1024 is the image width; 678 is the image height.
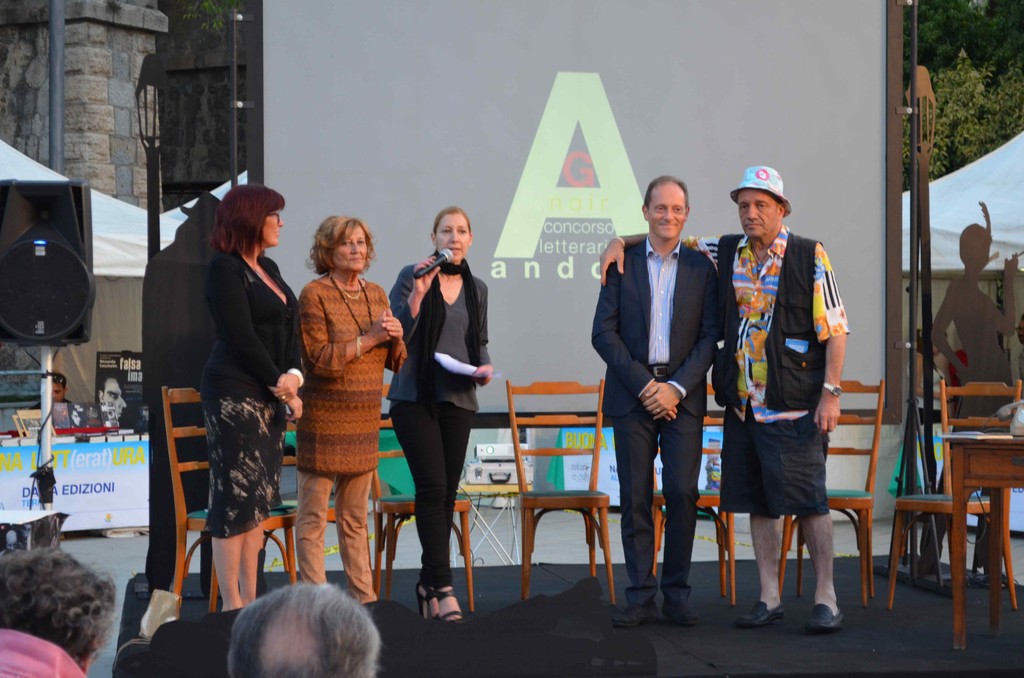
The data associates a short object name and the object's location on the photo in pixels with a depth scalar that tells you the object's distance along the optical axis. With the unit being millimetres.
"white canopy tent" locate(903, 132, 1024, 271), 10797
